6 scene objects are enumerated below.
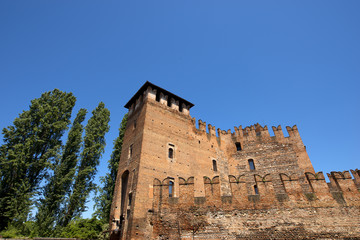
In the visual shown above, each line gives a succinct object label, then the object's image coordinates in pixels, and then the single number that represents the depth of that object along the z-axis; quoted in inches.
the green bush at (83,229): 580.7
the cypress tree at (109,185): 722.2
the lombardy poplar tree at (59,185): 610.2
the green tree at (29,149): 588.1
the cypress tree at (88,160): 686.5
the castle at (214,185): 366.6
